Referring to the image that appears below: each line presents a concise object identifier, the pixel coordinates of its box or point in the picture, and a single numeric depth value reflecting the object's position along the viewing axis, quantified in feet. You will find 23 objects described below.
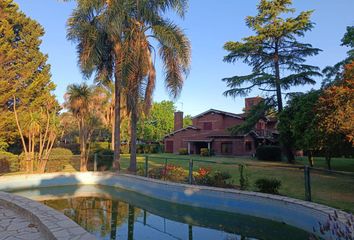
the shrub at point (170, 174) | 42.74
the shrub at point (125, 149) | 131.90
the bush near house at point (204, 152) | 115.14
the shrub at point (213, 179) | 36.68
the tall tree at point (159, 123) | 183.62
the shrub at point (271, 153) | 88.94
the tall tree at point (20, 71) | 80.64
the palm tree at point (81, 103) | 62.64
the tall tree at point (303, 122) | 44.29
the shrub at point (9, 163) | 52.42
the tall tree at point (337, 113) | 32.89
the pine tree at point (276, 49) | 81.27
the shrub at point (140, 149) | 144.05
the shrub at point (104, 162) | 57.82
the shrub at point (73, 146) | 121.11
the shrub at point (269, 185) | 32.24
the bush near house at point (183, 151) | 128.69
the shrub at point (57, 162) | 54.85
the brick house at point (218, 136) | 118.11
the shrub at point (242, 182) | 33.94
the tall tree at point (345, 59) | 73.23
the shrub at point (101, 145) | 116.99
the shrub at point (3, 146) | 76.99
